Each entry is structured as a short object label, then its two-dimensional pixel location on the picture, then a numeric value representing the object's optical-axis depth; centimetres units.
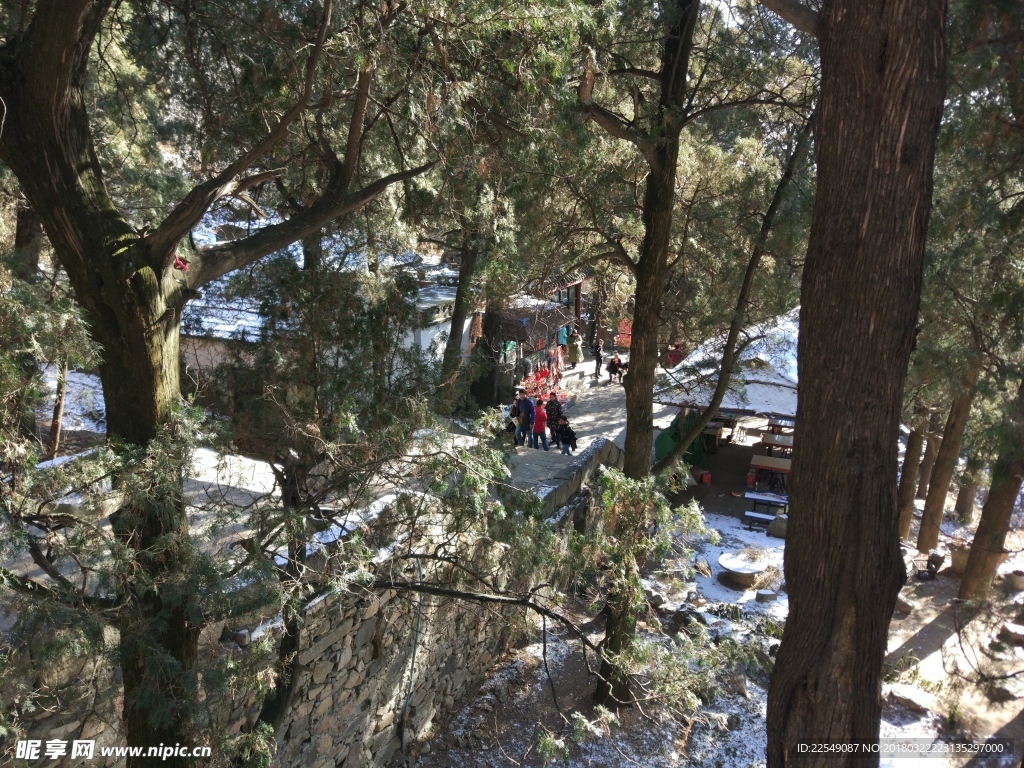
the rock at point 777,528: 1292
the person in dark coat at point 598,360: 2200
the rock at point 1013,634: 970
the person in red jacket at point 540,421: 1334
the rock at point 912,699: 855
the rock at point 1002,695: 887
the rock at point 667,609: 1045
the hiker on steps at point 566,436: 1327
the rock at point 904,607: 1120
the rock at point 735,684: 874
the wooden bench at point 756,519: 1344
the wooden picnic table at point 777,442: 1535
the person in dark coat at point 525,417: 1327
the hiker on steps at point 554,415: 1362
